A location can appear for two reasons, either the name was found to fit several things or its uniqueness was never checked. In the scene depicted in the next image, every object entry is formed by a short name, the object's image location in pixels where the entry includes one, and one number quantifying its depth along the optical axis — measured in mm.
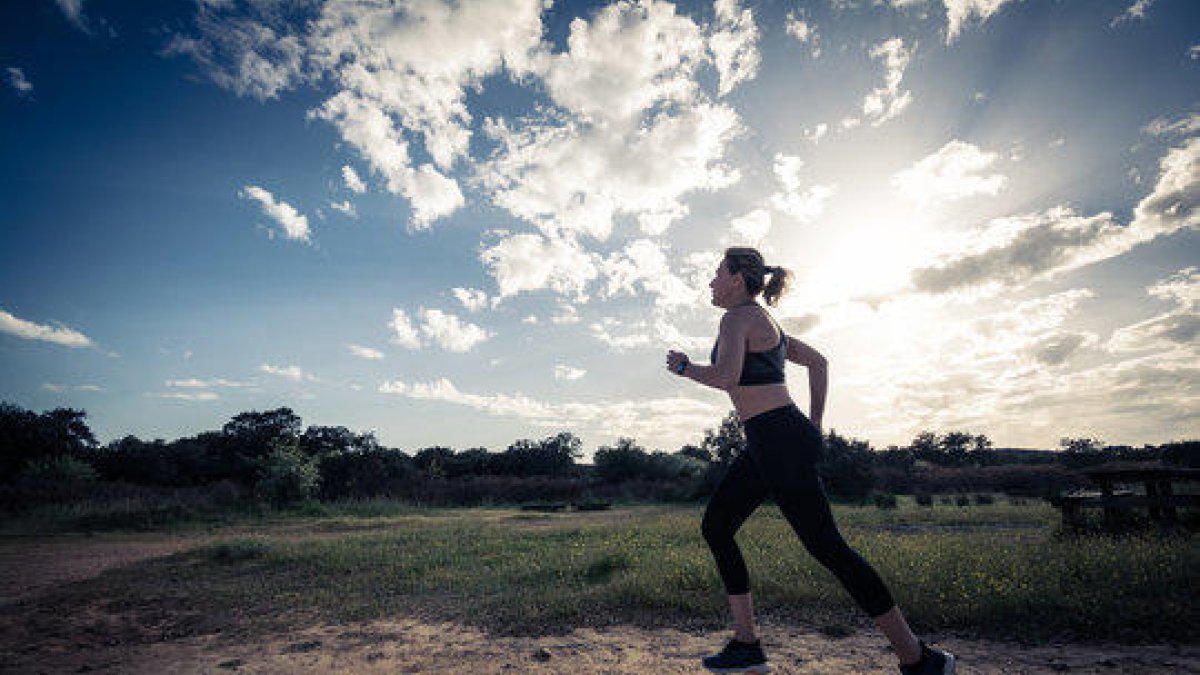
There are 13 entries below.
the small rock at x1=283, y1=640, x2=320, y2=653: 4340
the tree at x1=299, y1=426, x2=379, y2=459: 63962
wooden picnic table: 7335
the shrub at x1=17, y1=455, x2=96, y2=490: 23688
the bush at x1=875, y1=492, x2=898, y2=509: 21156
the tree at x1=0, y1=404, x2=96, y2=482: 38219
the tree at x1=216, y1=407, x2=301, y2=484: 49281
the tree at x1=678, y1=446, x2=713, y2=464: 52678
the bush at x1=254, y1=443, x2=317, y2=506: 22672
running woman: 2381
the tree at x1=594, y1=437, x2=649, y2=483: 45625
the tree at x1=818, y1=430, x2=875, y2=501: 27859
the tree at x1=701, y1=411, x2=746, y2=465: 48047
